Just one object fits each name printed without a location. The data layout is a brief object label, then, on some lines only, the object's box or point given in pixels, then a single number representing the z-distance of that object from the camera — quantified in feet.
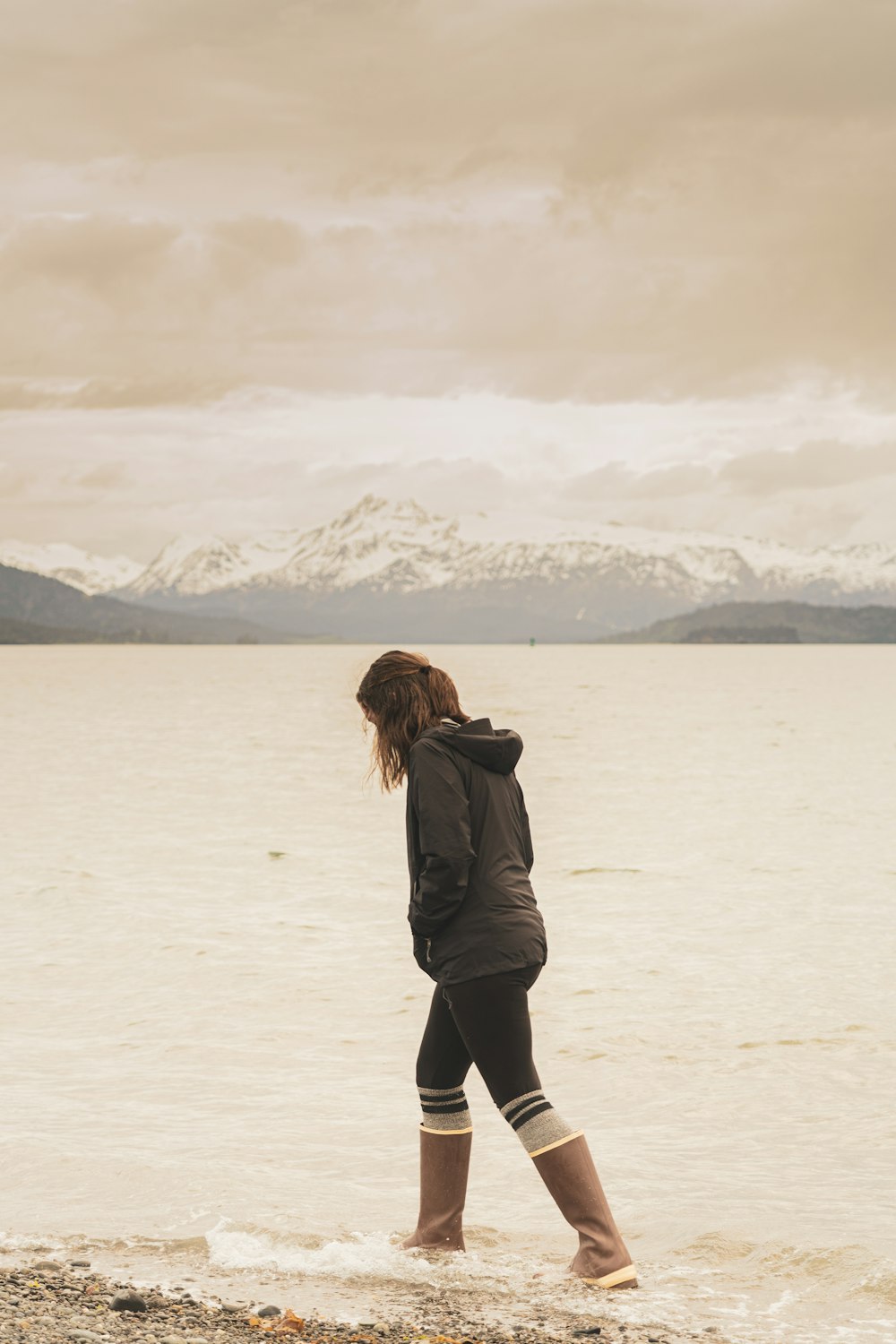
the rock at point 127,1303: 20.85
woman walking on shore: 21.02
